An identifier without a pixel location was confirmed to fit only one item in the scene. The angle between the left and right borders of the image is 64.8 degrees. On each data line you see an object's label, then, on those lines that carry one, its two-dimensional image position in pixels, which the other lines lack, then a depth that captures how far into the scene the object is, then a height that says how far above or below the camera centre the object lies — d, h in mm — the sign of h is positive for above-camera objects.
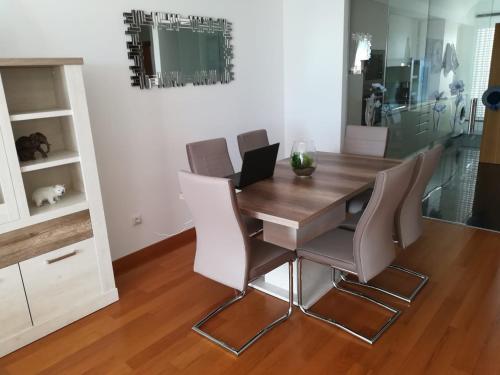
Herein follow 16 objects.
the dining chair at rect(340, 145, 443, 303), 2381 -858
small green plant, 2719 -563
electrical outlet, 3324 -1117
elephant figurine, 2375 -343
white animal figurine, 2496 -659
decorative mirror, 3109 +270
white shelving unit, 2256 -726
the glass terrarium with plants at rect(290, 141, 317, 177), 2723 -552
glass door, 3840 -241
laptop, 2527 -562
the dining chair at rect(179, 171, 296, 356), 1979 -876
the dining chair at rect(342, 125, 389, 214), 3469 -589
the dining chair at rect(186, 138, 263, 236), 2982 -617
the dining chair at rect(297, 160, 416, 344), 2008 -977
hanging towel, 3987 +104
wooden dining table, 2143 -693
